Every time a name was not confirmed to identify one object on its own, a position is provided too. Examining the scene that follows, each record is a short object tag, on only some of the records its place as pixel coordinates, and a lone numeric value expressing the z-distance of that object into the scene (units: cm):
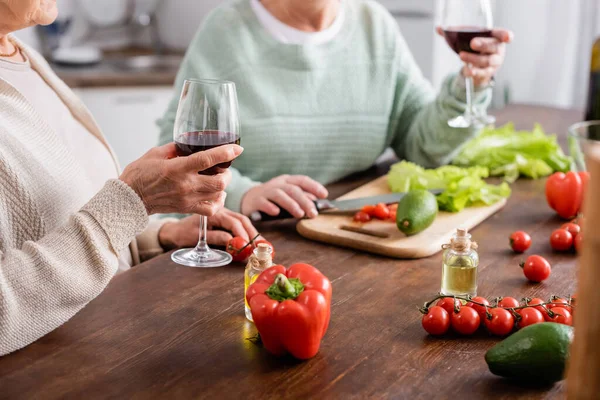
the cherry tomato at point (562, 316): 110
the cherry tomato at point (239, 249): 141
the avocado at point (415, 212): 152
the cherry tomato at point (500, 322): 111
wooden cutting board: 149
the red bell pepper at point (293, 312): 101
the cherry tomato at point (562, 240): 151
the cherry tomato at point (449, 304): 114
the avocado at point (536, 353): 94
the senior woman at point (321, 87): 203
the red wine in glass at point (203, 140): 119
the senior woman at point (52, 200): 111
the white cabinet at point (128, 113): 340
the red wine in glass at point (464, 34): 174
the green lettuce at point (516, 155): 210
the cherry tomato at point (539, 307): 113
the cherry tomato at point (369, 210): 168
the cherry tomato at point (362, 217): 165
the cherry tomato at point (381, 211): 166
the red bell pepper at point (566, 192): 172
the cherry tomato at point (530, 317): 111
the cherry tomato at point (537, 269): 134
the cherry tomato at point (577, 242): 151
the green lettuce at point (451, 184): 176
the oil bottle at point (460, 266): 123
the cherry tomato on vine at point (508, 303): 116
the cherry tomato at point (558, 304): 113
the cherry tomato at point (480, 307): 114
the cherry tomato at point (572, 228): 153
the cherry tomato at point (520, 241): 150
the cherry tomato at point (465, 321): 111
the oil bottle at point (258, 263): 118
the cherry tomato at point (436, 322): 111
